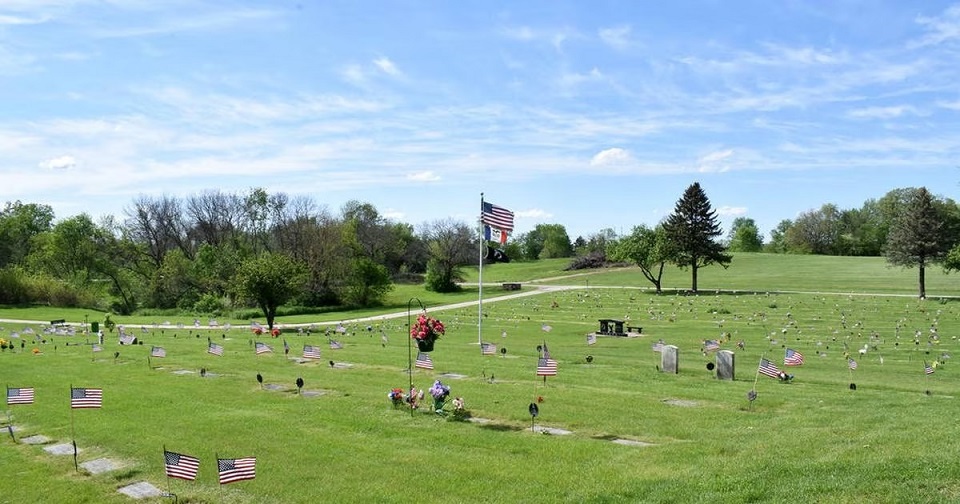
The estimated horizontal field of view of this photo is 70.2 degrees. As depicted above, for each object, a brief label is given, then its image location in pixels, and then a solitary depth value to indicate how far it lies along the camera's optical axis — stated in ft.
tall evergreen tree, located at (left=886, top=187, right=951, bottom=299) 199.00
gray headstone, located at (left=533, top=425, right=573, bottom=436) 43.21
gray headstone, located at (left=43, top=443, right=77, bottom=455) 42.34
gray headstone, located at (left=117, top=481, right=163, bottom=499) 34.09
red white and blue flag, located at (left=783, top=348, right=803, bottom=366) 56.98
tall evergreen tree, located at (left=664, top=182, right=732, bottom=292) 246.06
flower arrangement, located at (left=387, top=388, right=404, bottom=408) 50.70
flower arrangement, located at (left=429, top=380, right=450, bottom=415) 48.34
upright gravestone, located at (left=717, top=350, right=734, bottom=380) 63.26
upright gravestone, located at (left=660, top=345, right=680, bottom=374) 67.67
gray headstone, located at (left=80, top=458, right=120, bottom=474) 38.22
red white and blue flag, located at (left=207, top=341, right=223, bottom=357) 74.43
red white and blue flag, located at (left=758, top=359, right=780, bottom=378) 53.57
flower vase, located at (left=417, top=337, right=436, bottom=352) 52.60
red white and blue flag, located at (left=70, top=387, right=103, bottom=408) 42.14
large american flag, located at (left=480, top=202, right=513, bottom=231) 99.96
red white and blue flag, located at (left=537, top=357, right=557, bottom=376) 53.16
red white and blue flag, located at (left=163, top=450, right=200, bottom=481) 32.42
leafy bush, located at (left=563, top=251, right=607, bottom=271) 365.61
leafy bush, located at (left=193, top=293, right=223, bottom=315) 213.66
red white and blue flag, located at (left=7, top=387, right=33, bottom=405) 46.54
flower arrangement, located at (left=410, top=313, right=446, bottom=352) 52.08
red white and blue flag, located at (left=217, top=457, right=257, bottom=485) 31.17
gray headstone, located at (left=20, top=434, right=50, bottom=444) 45.18
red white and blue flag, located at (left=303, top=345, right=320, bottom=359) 70.33
